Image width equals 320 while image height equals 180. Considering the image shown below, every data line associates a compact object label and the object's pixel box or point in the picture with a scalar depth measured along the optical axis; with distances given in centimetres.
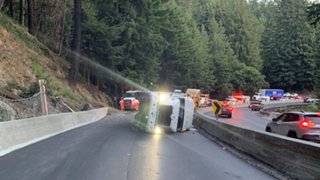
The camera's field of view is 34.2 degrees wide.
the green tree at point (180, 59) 9044
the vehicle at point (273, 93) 12950
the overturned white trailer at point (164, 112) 2597
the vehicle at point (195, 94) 6119
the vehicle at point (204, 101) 7538
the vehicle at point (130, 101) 5378
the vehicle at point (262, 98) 11350
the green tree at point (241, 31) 14850
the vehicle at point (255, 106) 8219
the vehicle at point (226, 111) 5434
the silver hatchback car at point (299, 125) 2112
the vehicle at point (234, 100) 9398
